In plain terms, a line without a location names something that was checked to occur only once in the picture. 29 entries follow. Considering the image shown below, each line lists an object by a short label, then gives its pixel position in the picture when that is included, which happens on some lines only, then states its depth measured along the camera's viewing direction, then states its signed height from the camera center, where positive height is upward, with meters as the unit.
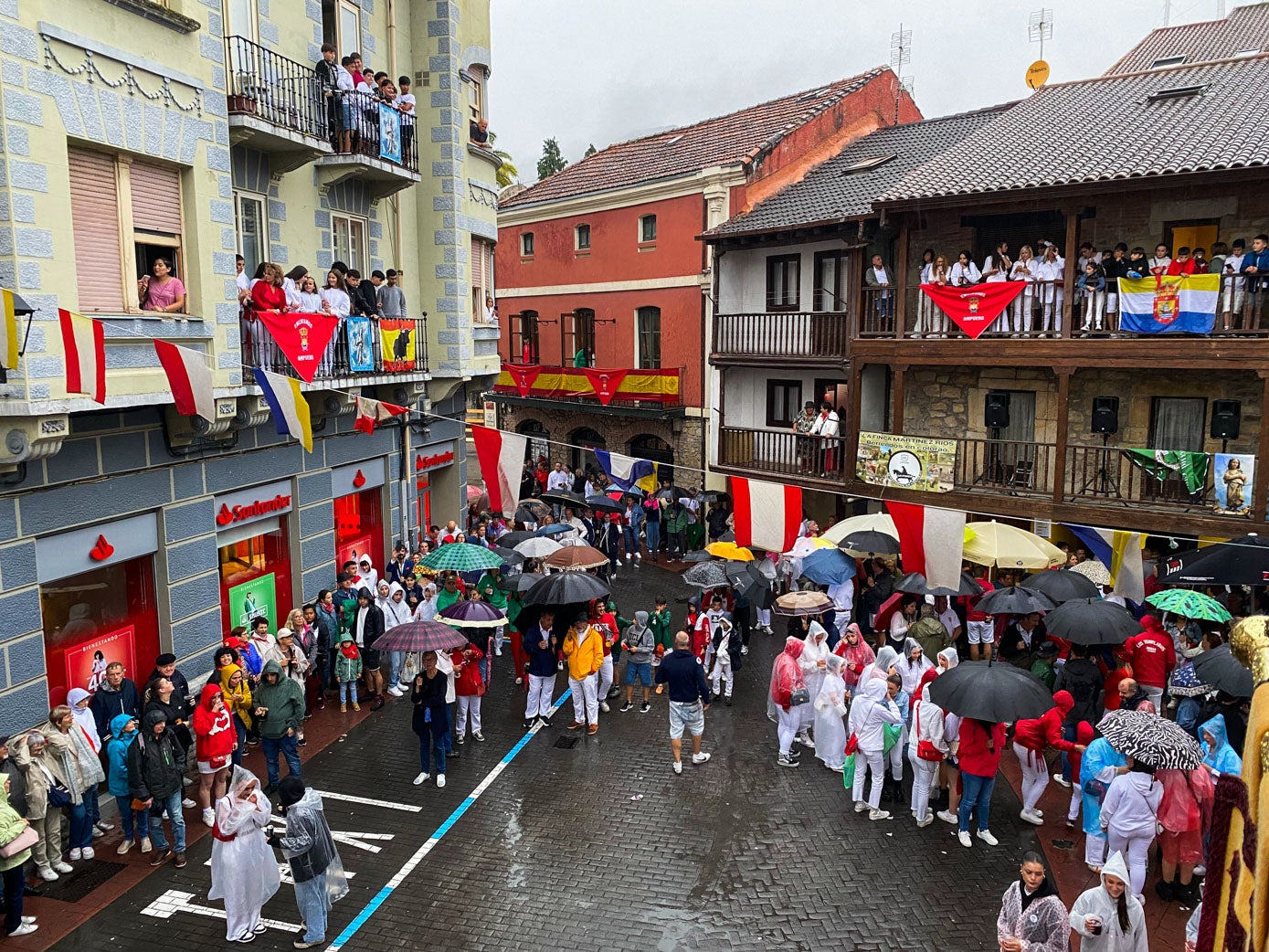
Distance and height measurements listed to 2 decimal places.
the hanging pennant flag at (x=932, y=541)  14.50 -2.93
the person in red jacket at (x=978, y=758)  10.24 -4.39
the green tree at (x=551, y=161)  62.34 +12.45
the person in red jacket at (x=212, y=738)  10.66 -4.30
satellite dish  27.33 +7.78
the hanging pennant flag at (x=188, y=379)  11.78 -0.30
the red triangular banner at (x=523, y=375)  33.56 -0.80
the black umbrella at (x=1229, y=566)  13.16 -3.04
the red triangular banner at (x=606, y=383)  30.20 -0.98
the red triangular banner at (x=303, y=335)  14.43 +0.28
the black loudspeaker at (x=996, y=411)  20.52 -1.32
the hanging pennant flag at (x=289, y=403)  12.97 -0.66
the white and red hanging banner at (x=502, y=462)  16.98 -1.95
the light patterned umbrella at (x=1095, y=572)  15.92 -3.73
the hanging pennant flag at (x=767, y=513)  16.62 -2.83
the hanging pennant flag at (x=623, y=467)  19.19 -2.34
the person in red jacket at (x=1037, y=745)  10.30 -4.26
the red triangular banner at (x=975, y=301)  18.80 +0.95
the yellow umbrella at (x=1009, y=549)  15.48 -3.25
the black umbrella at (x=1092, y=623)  11.60 -3.38
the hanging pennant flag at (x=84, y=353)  10.46 +0.03
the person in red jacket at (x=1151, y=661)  12.29 -4.00
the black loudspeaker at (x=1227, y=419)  17.97 -1.35
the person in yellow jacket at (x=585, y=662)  13.58 -4.39
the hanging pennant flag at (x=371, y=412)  15.53 -0.97
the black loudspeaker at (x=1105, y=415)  19.14 -1.33
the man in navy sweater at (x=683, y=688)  12.34 -4.35
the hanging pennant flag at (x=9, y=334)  9.56 +0.22
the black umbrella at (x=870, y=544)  16.19 -3.29
